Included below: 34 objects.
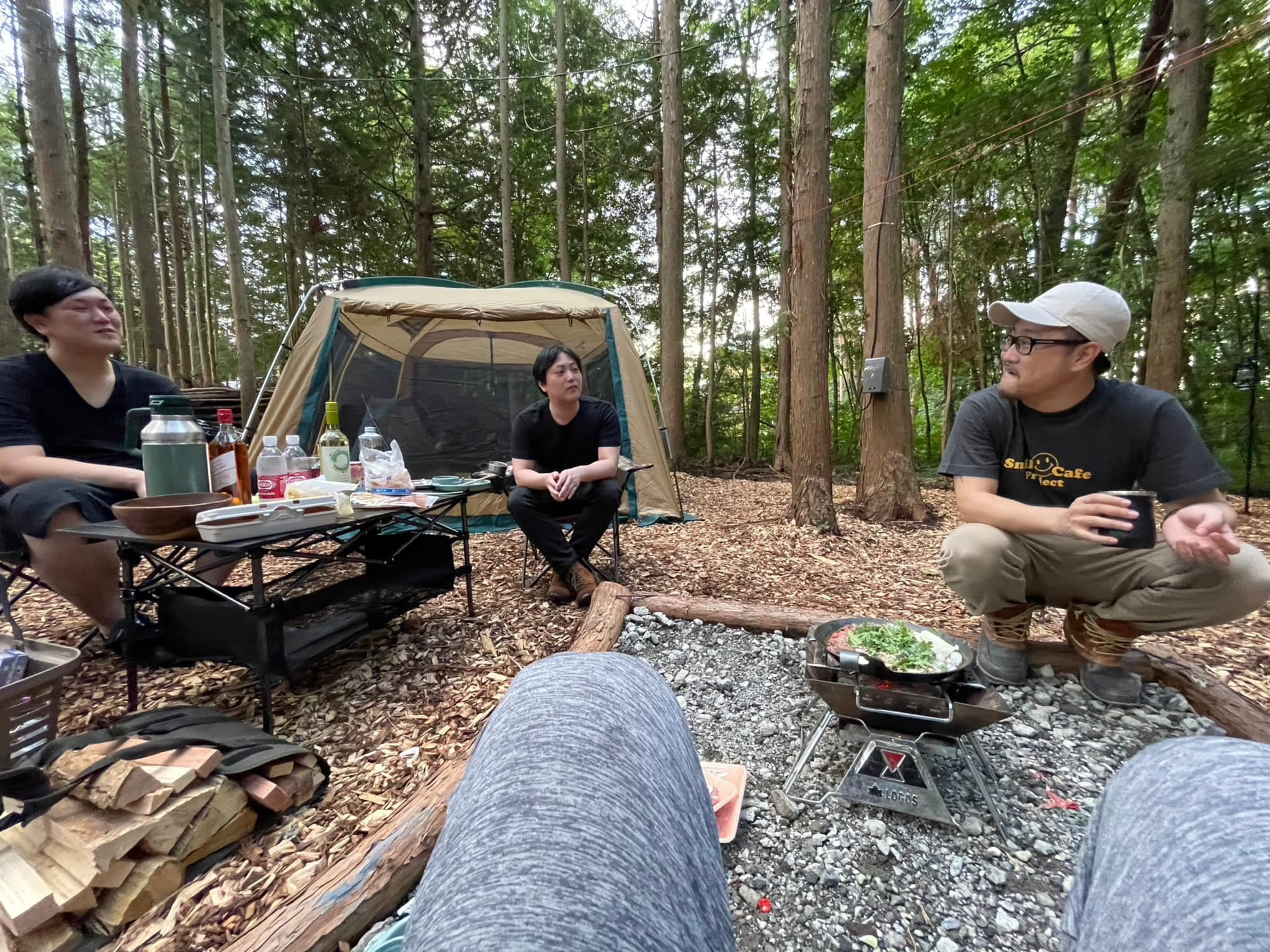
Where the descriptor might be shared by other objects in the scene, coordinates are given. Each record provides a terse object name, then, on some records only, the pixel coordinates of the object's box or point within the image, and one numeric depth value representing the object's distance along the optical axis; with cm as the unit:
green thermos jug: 154
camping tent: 370
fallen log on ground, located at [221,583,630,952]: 90
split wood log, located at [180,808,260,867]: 111
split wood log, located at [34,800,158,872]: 99
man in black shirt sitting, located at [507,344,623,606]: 262
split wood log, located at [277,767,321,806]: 126
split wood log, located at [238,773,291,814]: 120
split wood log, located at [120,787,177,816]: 104
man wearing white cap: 149
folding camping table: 147
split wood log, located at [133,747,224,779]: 113
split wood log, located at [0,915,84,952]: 89
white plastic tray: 135
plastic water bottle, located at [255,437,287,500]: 169
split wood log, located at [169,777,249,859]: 108
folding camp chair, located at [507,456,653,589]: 279
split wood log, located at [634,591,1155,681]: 184
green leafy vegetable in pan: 133
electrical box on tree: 397
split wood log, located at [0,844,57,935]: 88
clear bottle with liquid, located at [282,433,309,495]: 199
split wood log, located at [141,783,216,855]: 105
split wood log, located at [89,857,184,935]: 97
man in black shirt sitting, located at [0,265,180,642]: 172
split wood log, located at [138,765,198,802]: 108
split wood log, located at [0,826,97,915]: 93
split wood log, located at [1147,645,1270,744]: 145
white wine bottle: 200
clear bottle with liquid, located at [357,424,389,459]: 221
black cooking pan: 124
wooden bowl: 133
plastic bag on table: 202
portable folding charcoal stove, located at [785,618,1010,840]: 120
